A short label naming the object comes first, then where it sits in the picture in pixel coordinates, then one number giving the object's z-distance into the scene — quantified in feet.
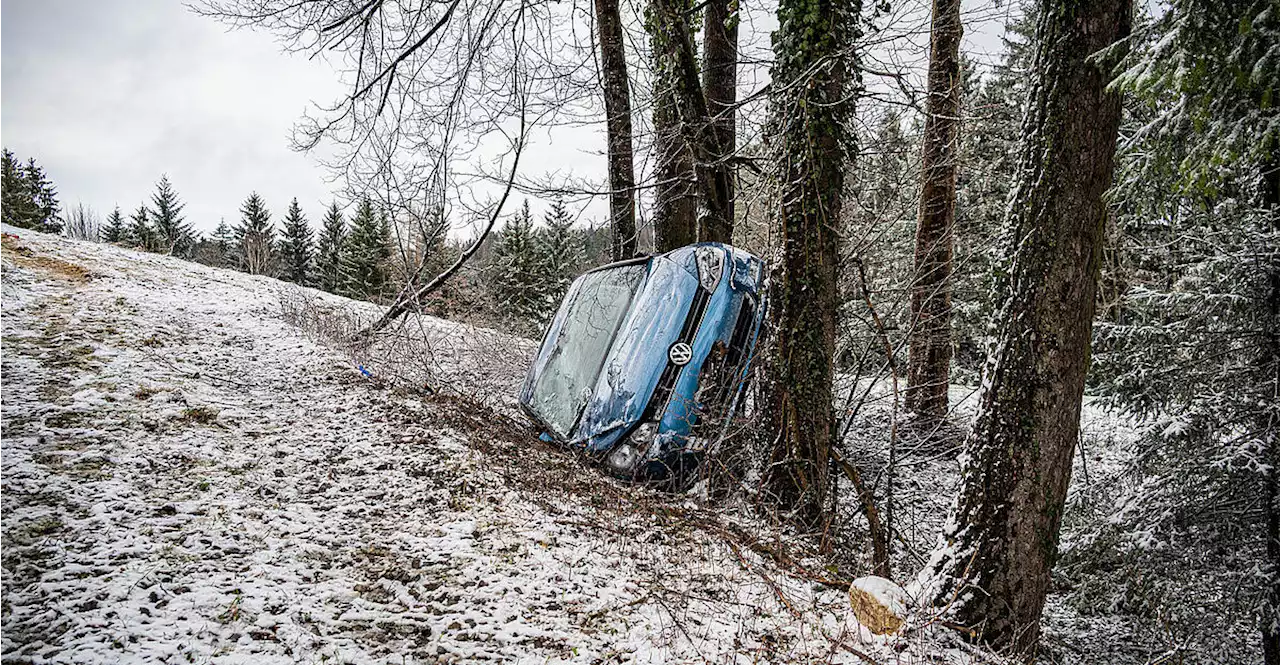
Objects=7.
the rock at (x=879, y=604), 10.33
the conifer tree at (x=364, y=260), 90.27
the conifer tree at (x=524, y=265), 80.23
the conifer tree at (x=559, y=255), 83.97
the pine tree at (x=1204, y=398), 14.51
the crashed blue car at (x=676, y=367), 15.94
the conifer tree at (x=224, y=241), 121.90
